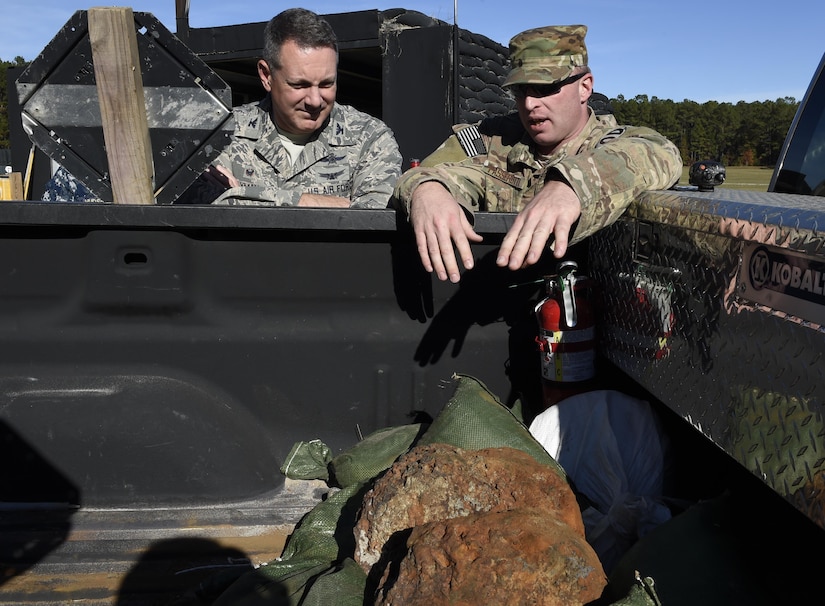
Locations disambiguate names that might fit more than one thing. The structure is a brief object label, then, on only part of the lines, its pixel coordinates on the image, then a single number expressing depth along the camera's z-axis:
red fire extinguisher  2.42
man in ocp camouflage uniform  2.20
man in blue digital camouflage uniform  3.59
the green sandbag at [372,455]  2.34
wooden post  2.40
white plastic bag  2.07
